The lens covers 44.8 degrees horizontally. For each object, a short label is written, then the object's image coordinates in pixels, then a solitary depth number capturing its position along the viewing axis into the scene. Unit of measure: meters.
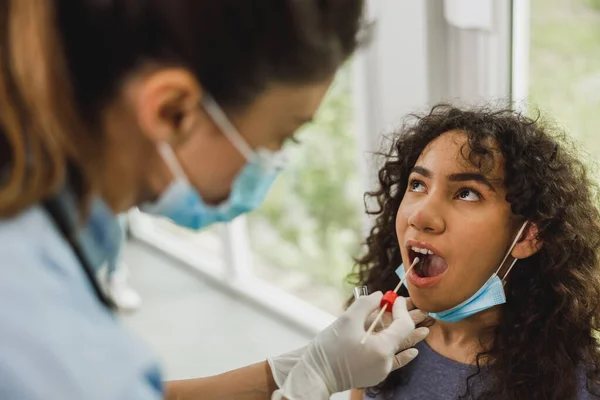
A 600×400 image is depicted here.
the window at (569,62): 1.87
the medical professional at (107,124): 0.75
